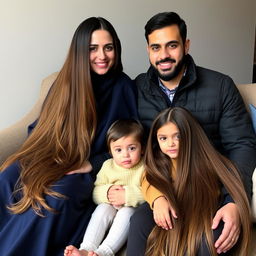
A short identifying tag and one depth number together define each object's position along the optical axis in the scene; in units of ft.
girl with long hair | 3.73
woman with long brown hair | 4.03
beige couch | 5.10
